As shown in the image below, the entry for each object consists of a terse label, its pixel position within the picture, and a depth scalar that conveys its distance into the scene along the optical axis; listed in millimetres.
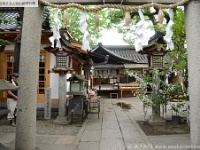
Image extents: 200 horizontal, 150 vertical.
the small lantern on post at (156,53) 6569
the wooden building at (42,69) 7954
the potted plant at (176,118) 6130
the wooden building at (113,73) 16724
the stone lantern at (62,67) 6777
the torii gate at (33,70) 3447
